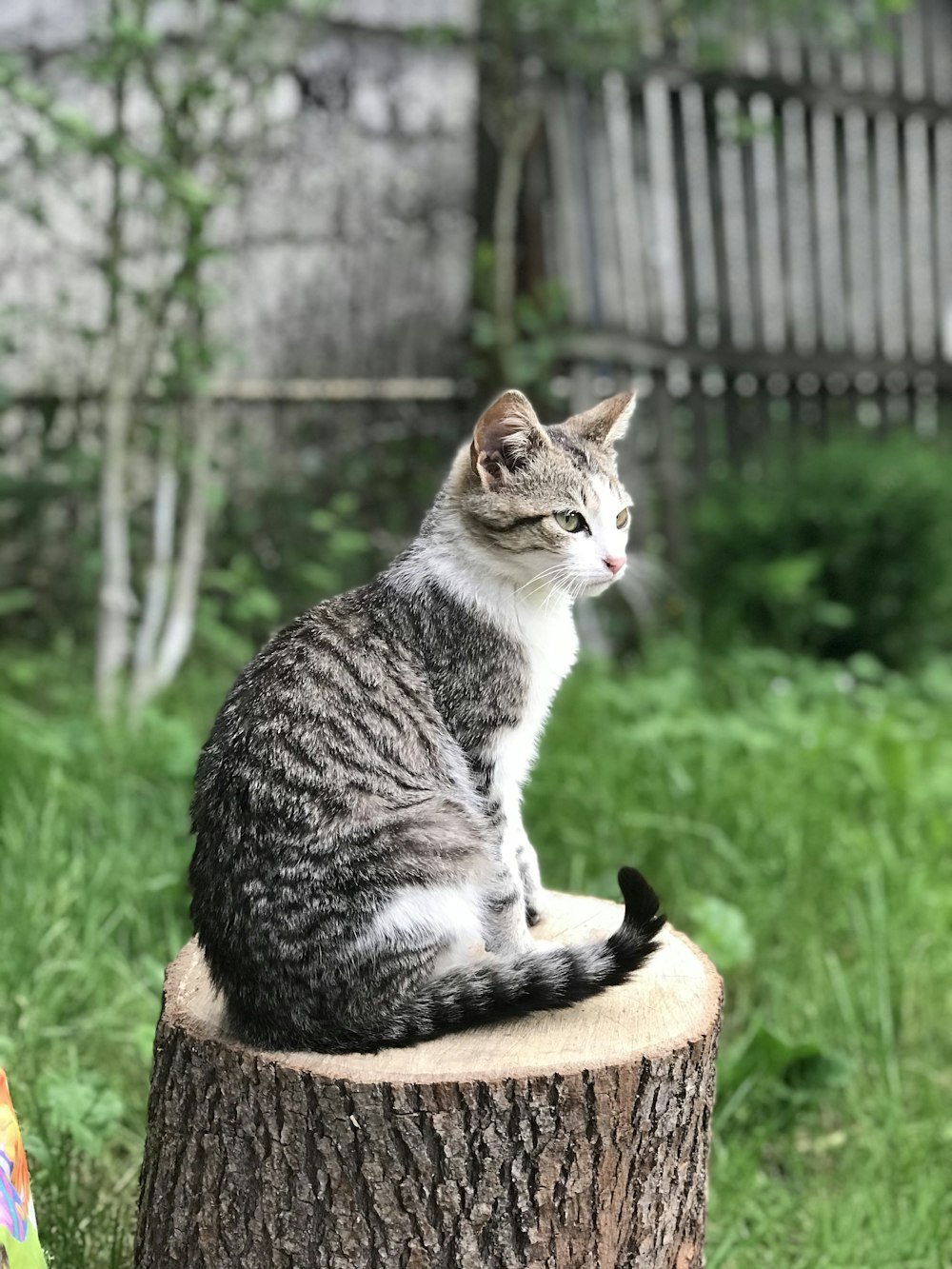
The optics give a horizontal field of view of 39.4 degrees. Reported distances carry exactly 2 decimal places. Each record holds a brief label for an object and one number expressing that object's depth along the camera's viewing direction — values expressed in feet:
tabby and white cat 6.75
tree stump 6.46
